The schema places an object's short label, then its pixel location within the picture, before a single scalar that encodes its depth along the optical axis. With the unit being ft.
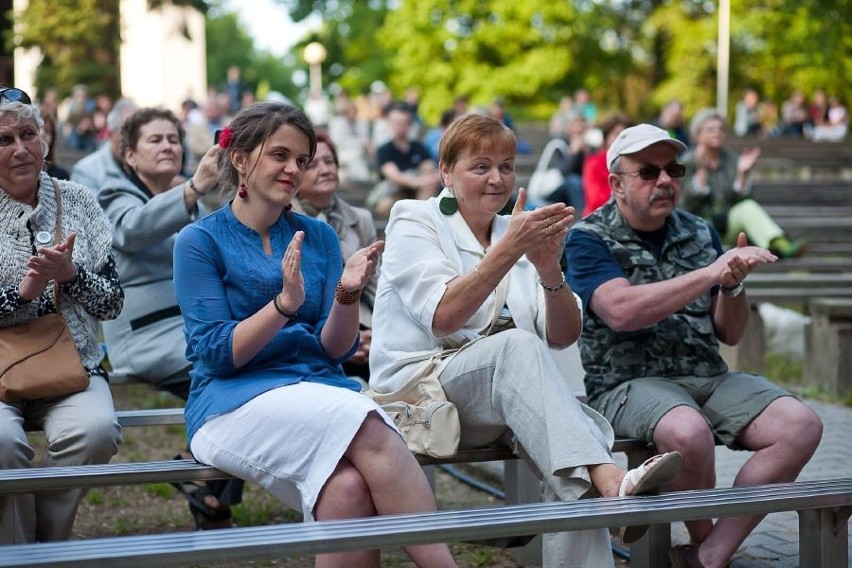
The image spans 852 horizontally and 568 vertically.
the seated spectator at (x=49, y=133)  34.46
